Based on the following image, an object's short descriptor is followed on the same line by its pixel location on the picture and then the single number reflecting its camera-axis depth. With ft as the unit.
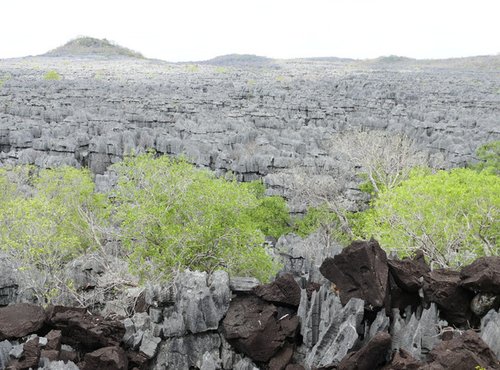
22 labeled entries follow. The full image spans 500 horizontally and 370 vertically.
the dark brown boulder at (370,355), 52.03
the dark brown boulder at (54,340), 58.03
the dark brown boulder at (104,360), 57.00
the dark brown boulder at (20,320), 60.18
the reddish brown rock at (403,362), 47.78
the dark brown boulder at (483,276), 54.39
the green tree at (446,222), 75.41
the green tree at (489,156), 149.89
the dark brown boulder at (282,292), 63.10
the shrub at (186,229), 71.46
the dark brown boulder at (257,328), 60.64
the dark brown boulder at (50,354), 56.44
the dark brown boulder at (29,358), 55.77
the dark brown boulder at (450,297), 57.11
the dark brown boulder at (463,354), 45.19
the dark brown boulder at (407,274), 58.80
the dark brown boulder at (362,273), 57.52
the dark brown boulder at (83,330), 61.05
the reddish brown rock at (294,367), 58.80
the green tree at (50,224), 74.79
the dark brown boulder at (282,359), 59.98
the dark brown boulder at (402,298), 60.29
